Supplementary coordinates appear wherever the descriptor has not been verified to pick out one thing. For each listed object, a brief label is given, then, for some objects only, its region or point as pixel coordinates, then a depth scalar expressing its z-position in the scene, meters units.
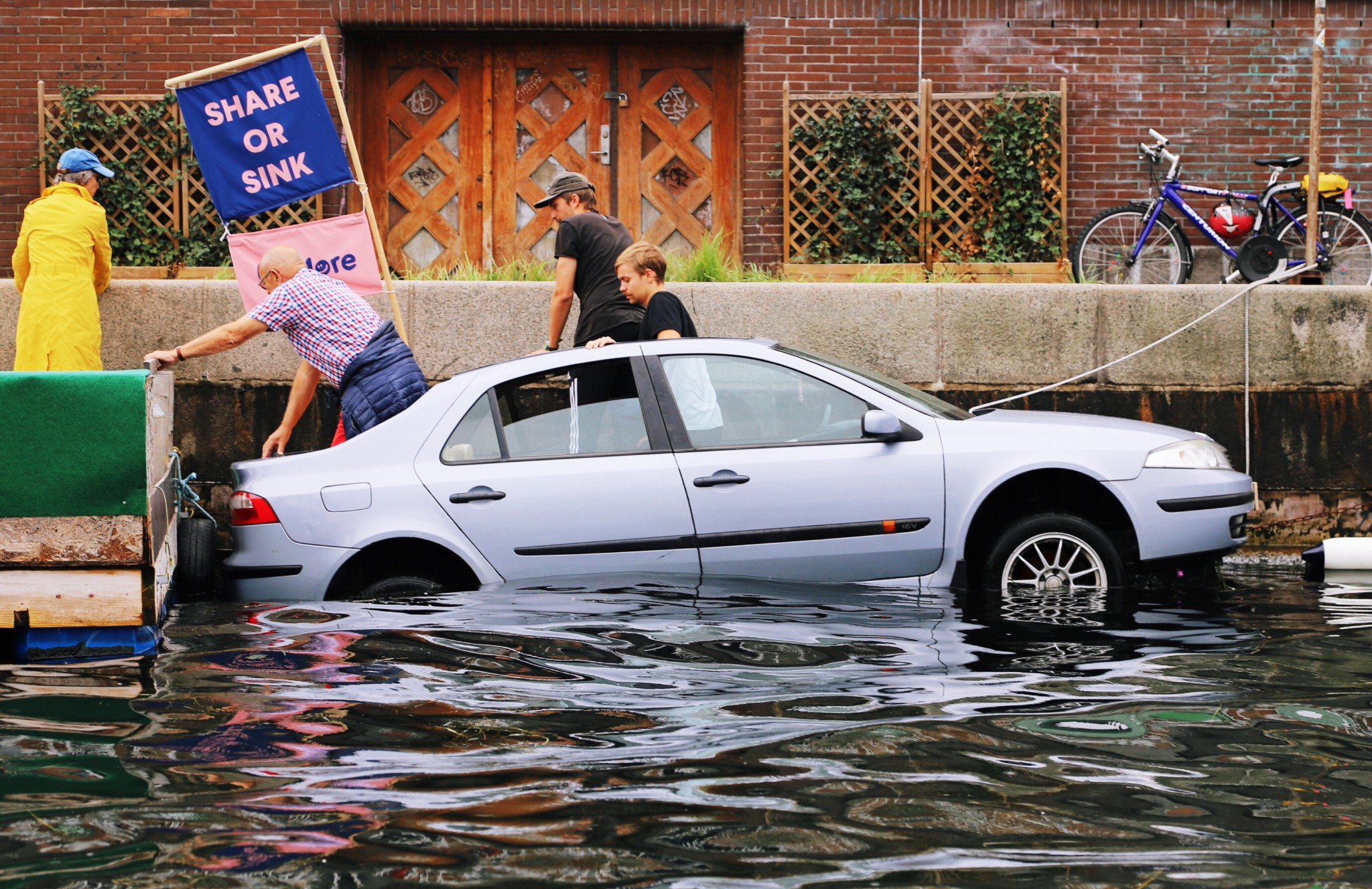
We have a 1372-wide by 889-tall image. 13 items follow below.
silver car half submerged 12.55
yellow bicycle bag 24.86
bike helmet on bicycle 25.55
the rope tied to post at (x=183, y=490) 13.59
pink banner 17.23
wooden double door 27.05
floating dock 10.70
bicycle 24.94
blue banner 17.02
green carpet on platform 10.70
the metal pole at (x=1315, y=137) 18.61
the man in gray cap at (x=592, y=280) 16.05
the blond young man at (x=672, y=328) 12.87
